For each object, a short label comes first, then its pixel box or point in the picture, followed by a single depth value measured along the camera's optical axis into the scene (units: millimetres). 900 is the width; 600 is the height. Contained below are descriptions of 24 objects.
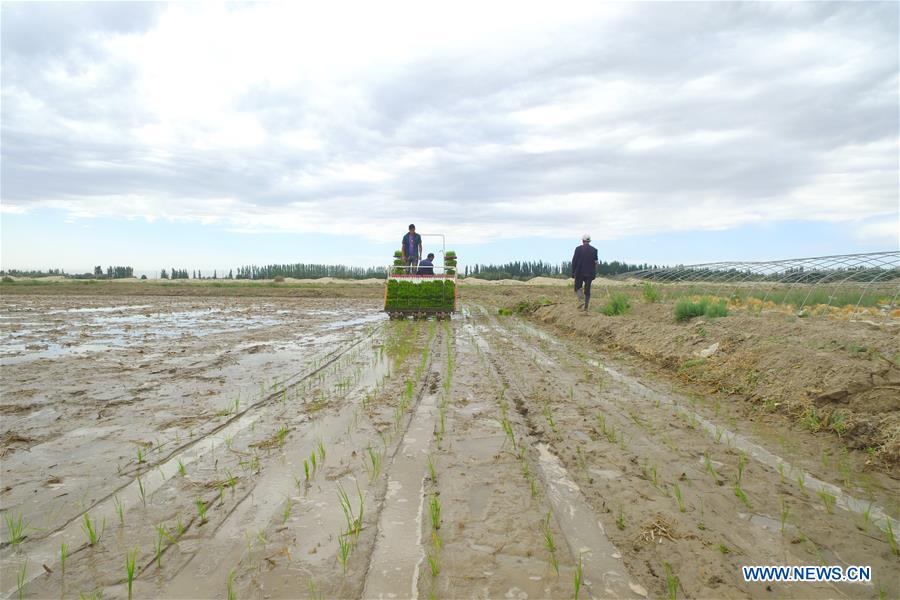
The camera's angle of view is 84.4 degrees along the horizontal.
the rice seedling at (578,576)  2220
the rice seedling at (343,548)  2497
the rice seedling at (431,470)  3480
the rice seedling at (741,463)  3525
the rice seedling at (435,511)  2834
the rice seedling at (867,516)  2902
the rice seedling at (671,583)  2247
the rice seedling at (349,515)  2790
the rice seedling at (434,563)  2395
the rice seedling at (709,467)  3553
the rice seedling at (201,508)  2948
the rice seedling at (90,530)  2678
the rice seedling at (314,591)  2230
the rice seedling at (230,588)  2236
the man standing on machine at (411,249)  16031
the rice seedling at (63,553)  2457
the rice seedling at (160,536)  2537
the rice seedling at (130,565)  2295
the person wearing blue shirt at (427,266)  15633
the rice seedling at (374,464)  3543
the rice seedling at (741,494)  3134
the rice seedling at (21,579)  2281
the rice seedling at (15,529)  2705
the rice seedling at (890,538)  2598
